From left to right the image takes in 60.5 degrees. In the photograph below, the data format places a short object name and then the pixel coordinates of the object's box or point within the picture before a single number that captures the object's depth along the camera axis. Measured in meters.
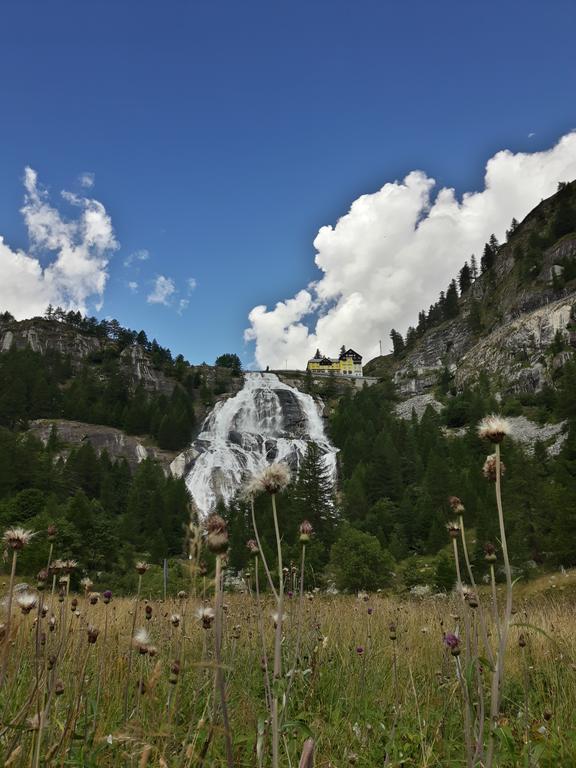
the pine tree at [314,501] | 46.28
